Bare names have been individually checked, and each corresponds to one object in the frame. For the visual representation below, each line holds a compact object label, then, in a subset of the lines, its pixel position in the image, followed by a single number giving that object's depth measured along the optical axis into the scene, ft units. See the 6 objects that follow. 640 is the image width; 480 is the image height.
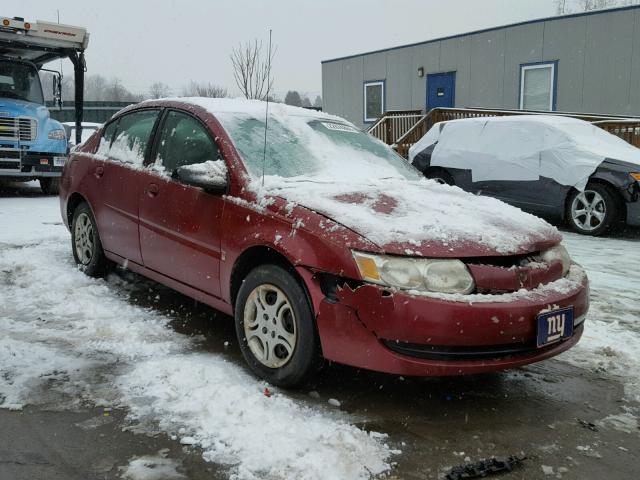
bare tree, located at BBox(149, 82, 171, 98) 209.37
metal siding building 45.29
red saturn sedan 9.09
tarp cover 26.78
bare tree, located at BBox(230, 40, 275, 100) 53.78
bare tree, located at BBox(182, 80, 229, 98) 77.56
